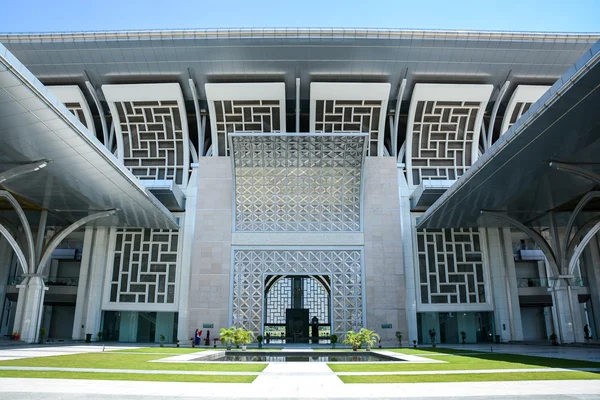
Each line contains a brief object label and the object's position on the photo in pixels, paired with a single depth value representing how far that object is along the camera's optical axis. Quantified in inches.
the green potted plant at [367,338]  996.9
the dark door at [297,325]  1550.2
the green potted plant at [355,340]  999.6
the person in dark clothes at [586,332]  1481.3
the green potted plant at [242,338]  976.4
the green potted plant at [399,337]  1246.0
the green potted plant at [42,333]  1274.2
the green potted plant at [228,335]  982.0
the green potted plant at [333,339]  1156.7
